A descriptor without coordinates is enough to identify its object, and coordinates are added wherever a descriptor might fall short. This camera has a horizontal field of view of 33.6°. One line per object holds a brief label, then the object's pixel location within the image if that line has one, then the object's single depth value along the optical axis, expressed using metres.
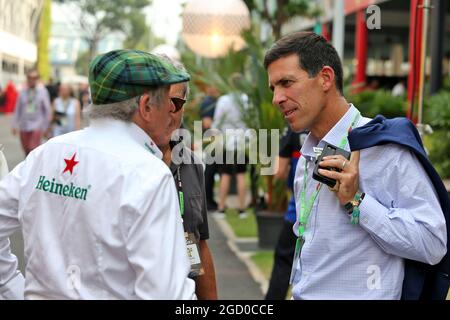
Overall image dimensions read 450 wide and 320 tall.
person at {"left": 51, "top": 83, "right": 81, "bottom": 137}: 13.94
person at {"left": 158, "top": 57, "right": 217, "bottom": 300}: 3.01
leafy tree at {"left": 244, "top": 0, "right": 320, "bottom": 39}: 12.57
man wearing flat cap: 1.92
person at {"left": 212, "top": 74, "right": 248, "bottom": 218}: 8.65
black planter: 8.34
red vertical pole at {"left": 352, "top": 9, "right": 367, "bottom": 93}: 20.34
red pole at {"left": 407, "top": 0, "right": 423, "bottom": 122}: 4.80
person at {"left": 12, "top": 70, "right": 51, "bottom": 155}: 12.59
